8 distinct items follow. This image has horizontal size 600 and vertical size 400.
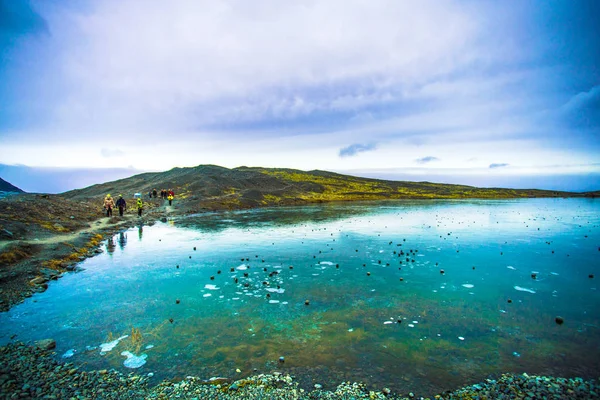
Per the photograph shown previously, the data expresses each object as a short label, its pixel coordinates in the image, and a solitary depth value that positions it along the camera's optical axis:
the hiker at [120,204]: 50.59
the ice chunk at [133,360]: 10.57
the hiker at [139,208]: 52.50
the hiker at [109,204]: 49.94
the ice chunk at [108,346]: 11.45
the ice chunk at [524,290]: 17.43
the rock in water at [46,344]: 11.39
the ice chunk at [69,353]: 10.96
